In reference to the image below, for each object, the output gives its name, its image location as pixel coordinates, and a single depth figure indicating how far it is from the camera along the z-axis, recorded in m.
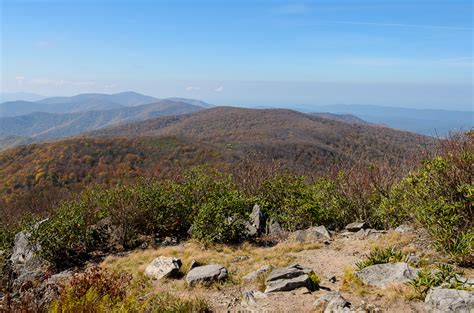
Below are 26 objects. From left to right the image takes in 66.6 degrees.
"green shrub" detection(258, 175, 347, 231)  12.59
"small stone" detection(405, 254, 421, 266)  7.04
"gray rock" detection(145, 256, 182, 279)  8.72
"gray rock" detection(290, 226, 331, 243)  10.66
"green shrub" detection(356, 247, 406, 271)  7.16
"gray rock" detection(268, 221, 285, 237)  11.94
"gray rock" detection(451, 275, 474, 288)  5.22
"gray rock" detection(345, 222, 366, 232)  11.53
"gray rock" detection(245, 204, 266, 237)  11.95
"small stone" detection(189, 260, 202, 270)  8.95
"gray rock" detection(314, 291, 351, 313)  5.37
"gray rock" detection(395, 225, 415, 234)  9.56
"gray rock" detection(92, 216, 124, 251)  12.46
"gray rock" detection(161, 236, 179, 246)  12.16
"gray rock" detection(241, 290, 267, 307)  6.29
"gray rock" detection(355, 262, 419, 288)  6.15
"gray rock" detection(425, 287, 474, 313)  4.70
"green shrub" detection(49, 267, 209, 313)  4.65
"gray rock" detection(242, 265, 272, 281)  7.78
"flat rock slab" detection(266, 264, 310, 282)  7.07
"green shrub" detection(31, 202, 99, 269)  11.22
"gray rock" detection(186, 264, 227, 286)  7.78
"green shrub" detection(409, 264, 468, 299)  5.52
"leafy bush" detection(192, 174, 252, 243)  11.12
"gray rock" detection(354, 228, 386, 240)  10.43
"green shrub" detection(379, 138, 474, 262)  6.79
